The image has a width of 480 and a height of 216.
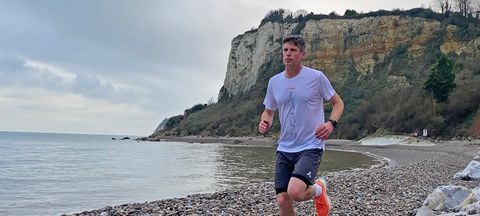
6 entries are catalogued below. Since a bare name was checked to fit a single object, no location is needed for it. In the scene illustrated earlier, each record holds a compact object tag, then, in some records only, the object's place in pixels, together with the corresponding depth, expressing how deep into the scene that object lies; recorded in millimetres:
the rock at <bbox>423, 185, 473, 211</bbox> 6617
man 4371
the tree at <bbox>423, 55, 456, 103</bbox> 51728
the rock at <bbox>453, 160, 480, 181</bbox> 11821
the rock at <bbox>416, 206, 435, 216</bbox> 6211
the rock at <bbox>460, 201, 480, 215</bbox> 5055
